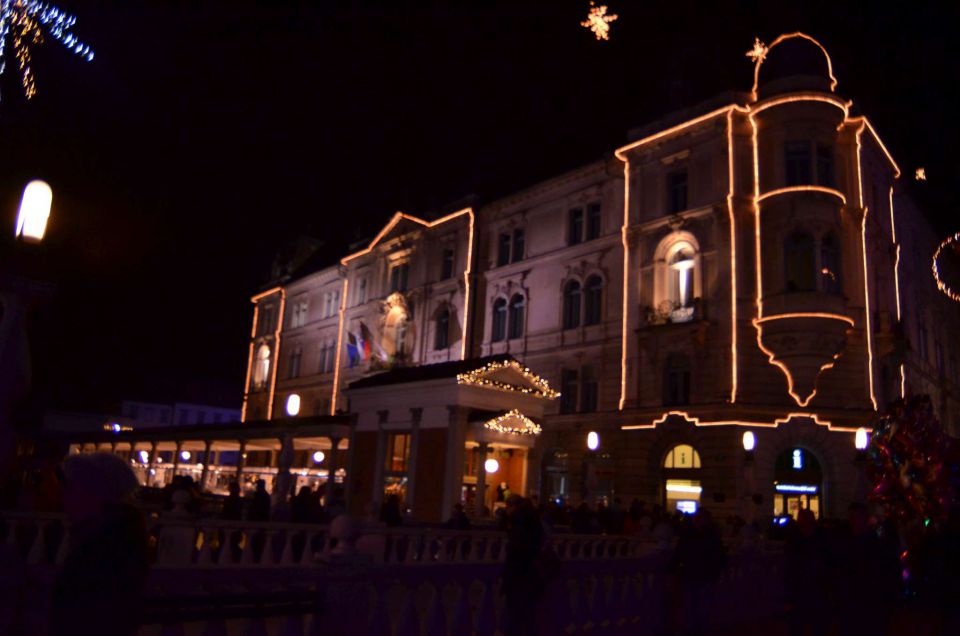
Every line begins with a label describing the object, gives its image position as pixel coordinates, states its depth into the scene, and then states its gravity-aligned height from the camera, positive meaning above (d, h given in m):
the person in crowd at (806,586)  9.08 -1.02
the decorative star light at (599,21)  12.71 +8.02
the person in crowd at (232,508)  14.38 -0.72
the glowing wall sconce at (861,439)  24.52 +2.19
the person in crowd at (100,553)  3.18 -0.39
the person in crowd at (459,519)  15.38 -0.73
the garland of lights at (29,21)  11.26 +6.69
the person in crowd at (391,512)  15.08 -0.65
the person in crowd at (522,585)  7.53 -0.97
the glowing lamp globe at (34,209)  11.09 +3.67
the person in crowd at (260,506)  14.48 -0.65
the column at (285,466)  18.50 +0.20
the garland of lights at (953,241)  15.94 +5.81
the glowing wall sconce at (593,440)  30.31 +2.06
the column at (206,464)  33.30 +0.23
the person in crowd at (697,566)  10.44 -0.96
